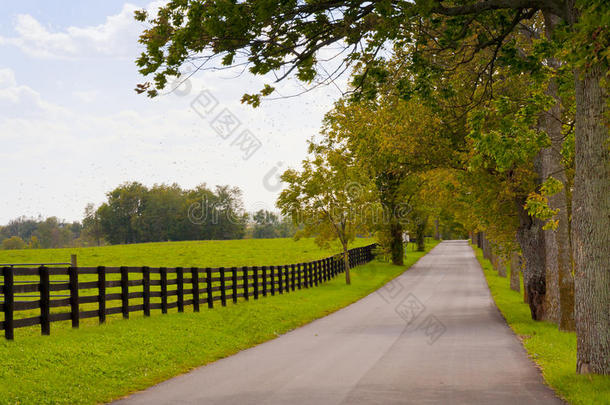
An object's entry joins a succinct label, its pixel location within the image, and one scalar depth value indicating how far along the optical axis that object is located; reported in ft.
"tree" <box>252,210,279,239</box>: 582.96
